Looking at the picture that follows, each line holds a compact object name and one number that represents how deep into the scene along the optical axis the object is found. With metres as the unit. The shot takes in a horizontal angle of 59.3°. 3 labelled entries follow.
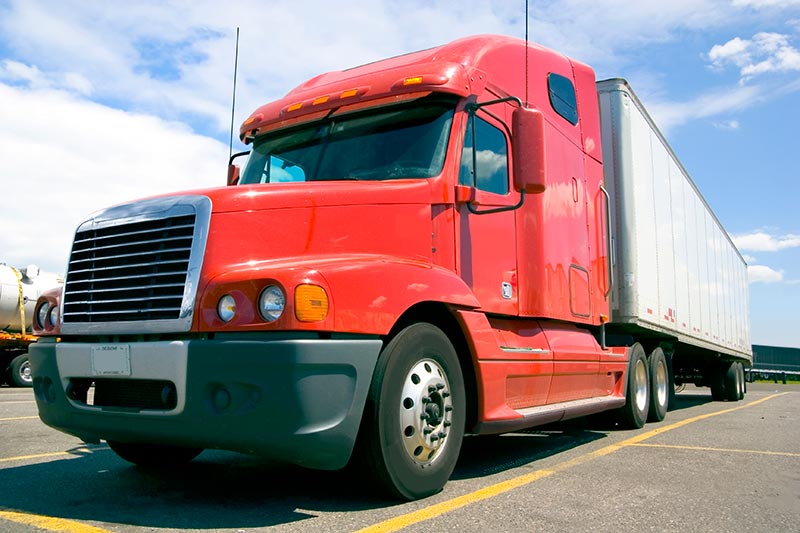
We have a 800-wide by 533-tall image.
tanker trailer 18.16
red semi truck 3.53
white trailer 8.53
